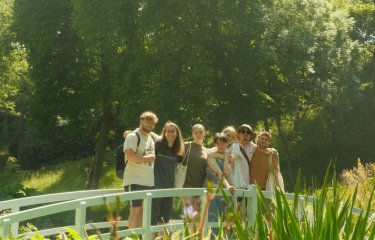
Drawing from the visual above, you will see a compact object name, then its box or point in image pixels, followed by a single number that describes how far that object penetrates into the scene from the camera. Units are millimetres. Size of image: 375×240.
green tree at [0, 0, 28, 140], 30312
